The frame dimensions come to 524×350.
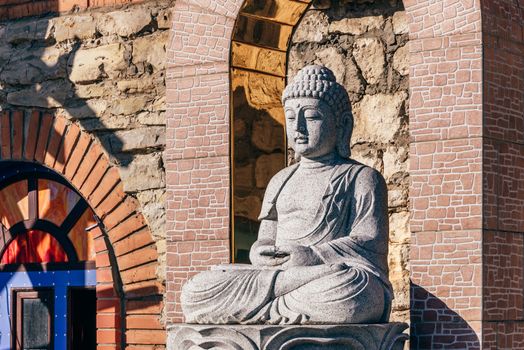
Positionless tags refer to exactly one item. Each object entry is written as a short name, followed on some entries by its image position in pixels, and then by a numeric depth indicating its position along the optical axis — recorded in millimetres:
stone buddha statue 9141
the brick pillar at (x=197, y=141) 11070
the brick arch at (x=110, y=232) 11703
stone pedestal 9047
